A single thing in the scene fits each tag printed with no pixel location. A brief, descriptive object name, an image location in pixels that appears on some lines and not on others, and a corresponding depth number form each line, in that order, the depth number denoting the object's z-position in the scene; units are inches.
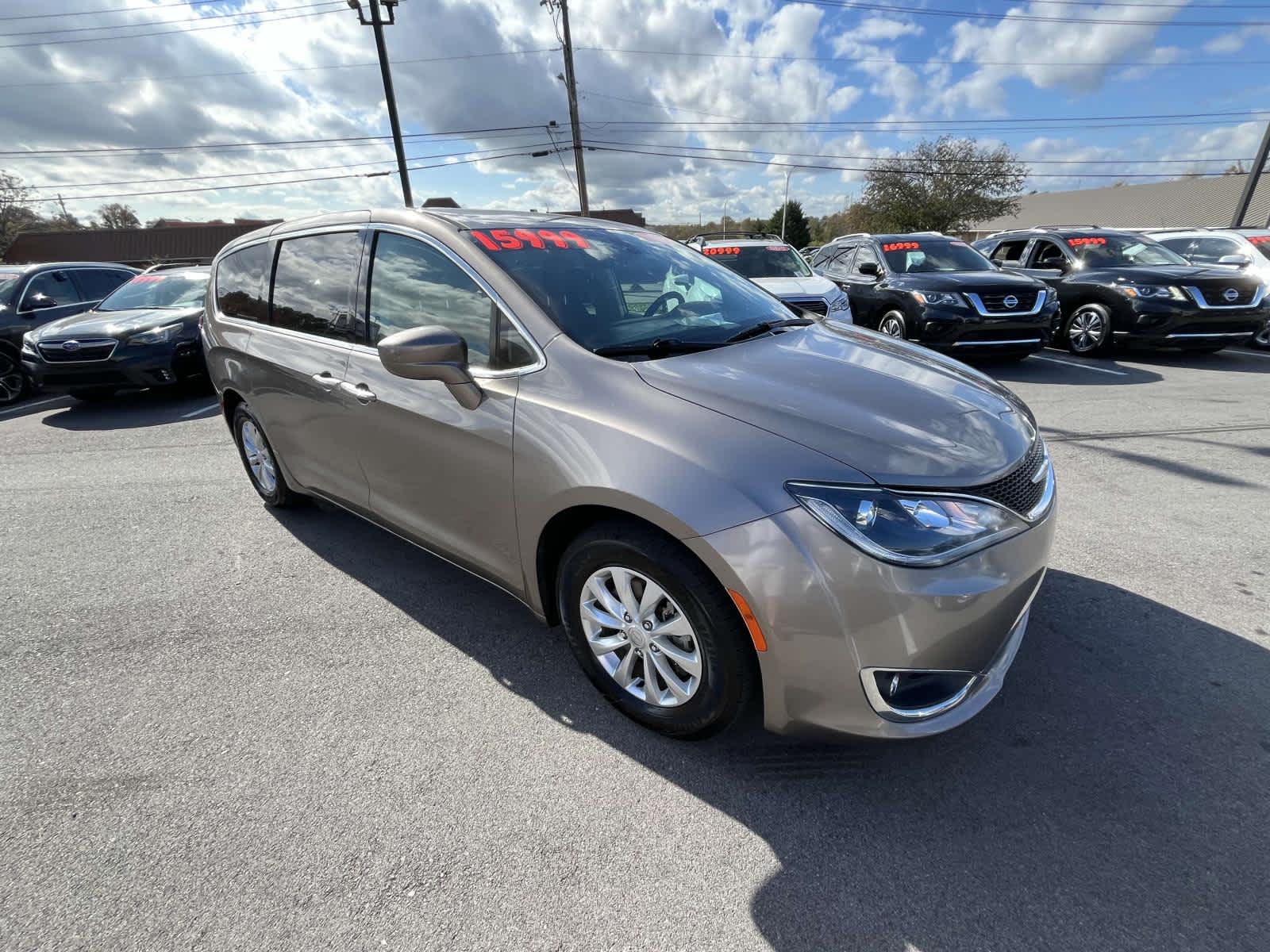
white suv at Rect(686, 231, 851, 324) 293.7
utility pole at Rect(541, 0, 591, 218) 870.4
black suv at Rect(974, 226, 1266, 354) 317.1
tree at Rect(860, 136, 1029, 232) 1654.8
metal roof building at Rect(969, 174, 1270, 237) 1648.6
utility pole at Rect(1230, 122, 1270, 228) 719.7
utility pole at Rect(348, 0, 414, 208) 641.0
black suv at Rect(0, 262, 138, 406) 323.6
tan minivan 68.1
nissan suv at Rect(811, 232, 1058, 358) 295.9
